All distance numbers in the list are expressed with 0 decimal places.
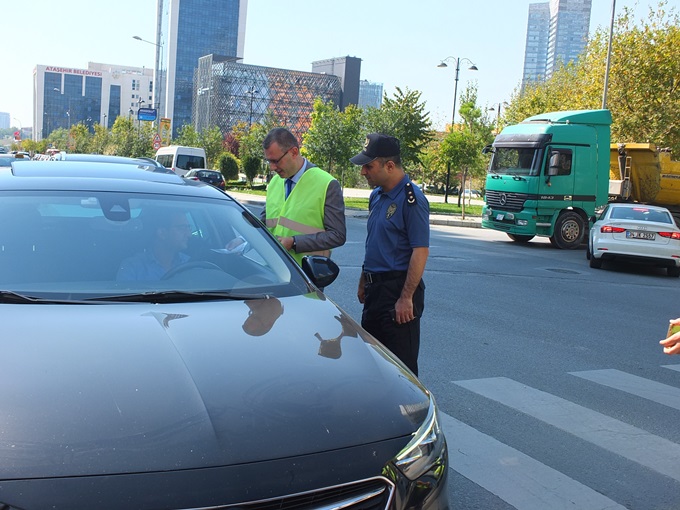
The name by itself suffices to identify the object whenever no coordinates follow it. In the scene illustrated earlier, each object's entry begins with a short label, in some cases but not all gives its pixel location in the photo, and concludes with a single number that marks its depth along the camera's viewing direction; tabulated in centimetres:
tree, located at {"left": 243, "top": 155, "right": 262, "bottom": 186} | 5434
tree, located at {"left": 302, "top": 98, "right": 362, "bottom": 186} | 4228
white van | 4025
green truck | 2077
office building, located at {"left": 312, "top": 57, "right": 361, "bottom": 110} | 15450
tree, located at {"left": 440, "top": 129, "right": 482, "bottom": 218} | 3556
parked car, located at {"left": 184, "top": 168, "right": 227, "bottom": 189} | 3622
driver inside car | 349
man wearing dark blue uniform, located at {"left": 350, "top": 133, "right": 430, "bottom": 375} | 445
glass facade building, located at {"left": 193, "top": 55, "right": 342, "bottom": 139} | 14575
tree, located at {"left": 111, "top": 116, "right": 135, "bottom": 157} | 6700
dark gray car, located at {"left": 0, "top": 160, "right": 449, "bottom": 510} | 205
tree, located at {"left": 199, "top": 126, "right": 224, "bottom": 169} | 6812
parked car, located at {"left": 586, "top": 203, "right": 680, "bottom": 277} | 1544
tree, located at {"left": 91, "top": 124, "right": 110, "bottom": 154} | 8151
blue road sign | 5963
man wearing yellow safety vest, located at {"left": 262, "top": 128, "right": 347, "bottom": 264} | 508
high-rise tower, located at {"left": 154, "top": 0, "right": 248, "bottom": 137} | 17850
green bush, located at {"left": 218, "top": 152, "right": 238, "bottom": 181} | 5803
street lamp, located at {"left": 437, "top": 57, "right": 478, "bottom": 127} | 3978
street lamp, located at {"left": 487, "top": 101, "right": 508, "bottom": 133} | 4720
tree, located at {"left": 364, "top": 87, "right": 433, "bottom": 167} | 3775
